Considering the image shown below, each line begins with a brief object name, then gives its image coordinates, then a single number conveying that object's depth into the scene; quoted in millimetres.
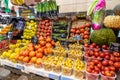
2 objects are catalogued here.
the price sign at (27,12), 2922
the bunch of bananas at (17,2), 3528
